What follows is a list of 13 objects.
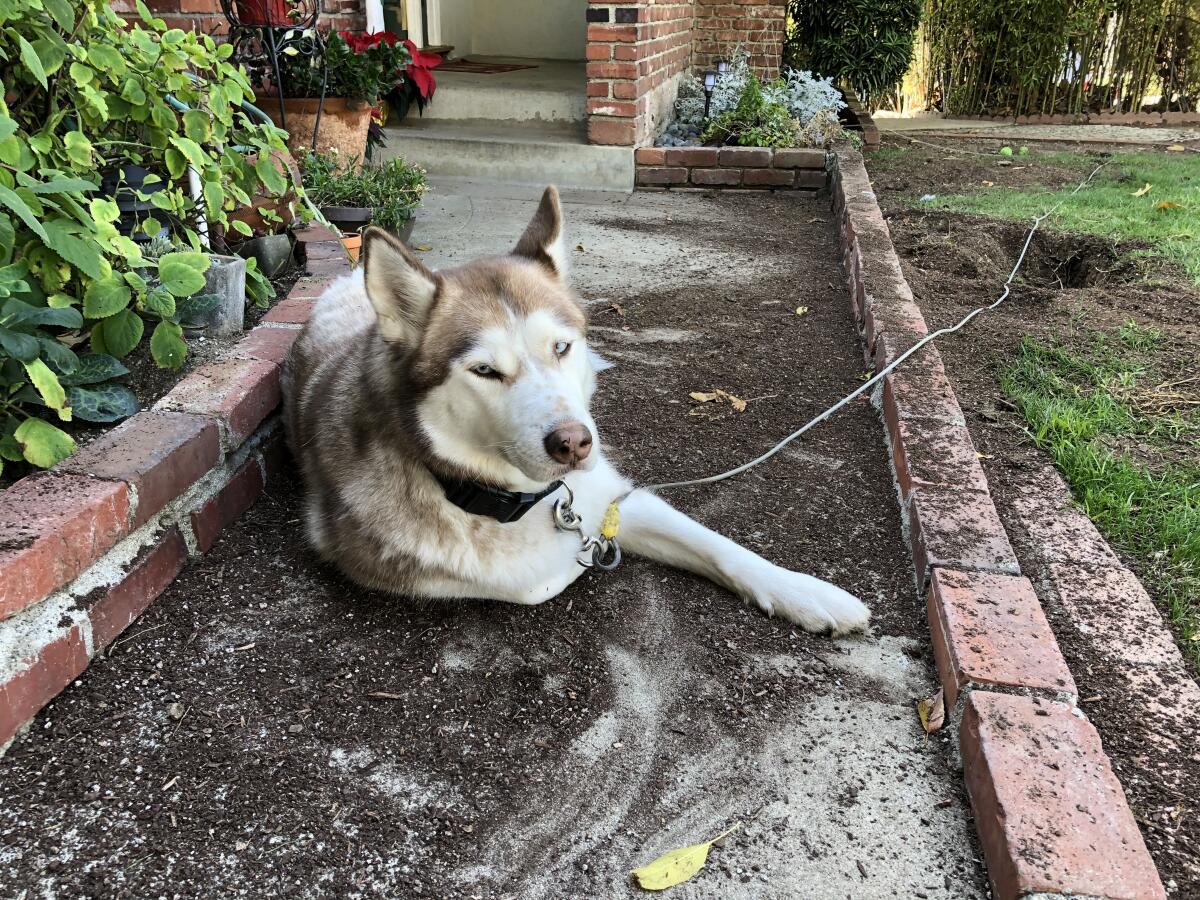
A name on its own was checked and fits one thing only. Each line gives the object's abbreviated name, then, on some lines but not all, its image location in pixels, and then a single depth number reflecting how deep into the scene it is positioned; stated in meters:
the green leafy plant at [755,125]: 6.75
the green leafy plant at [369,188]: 4.49
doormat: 8.35
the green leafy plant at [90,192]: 2.08
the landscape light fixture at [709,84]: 7.12
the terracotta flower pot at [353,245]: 3.99
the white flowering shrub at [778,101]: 7.21
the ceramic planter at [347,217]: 4.28
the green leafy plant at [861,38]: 8.80
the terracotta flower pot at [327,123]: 4.92
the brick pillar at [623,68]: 6.29
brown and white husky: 1.93
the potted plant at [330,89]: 4.92
